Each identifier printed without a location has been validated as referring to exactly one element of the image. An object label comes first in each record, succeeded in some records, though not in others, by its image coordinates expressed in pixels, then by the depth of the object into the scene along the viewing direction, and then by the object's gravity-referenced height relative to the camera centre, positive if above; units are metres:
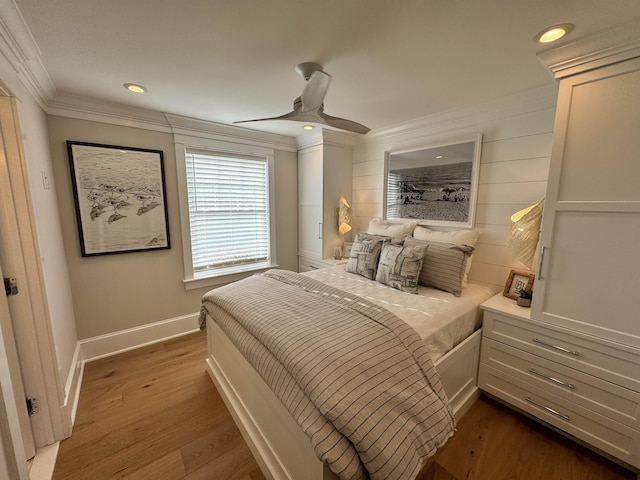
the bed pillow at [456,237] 2.28 -0.31
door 1.38 -0.47
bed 1.02 -0.85
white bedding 1.60 -0.72
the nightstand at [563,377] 1.43 -1.07
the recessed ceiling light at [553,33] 1.25 +0.83
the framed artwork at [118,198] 2.24 +0.05
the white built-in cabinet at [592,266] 1.34 -0.35
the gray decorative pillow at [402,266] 2.12 -0.52
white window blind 2.90 -0.11
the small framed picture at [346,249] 3.35 -0.59
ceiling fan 1.57 +0.65
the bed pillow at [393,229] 2.72 -0.28
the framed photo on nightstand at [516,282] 1.98 -0.61
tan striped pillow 2.09 -0.52
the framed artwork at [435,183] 2.39 +0.20
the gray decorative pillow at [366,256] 2.45 -0.50
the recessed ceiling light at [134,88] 1.92 +0.85
